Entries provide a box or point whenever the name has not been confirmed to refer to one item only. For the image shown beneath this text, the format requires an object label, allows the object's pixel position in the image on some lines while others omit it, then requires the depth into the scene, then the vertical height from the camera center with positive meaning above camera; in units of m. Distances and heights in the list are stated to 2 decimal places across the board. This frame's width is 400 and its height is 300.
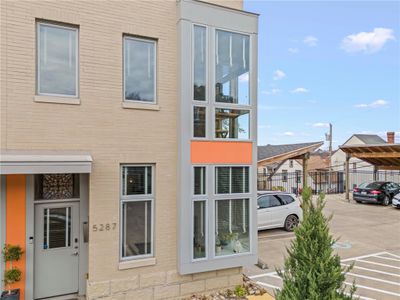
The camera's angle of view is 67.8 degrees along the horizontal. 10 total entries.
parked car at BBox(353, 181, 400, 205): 19.67 -2.50
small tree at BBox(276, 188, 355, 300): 4.42 -1.67
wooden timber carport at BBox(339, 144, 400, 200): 18.61 +0.05
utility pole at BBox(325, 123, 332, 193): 25.63 +1.52
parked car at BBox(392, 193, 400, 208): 18.14 -2.81
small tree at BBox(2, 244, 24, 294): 5.92 -2.24
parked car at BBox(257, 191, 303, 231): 12.26 -2.34
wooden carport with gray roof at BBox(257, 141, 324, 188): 12.02 +0.03
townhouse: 5.95 +0.22
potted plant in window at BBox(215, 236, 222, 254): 7.24 -2.22
